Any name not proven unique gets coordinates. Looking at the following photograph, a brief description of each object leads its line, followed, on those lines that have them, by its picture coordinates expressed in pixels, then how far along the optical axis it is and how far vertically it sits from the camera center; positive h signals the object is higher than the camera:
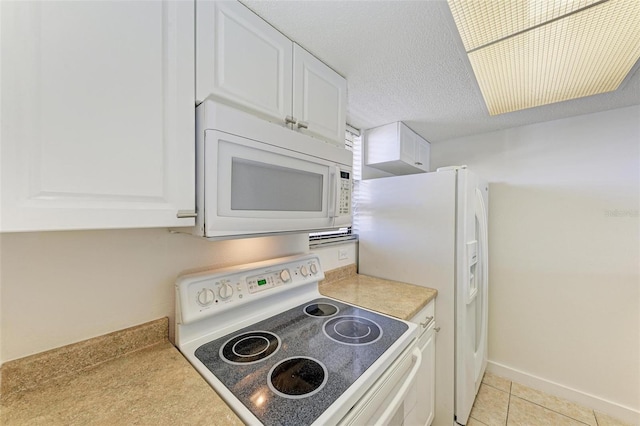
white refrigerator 1.55 -0.32
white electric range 0.69 -0.54
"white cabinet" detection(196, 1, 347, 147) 0.80 +0.55
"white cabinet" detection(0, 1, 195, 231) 0.50 +0.23
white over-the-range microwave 0.76 +0.12
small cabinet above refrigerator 2.01 +0.55
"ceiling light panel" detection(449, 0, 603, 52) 0.84 +0.74
